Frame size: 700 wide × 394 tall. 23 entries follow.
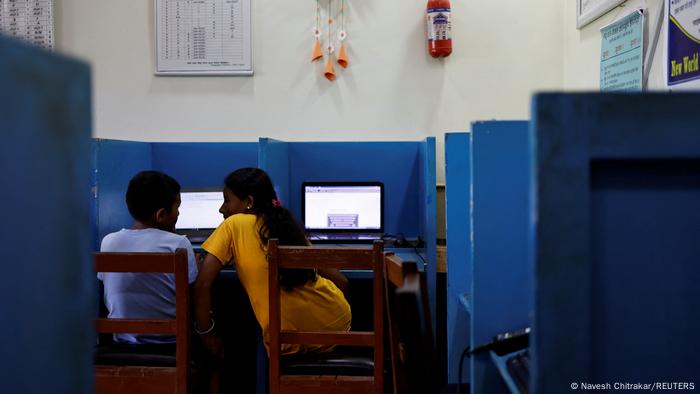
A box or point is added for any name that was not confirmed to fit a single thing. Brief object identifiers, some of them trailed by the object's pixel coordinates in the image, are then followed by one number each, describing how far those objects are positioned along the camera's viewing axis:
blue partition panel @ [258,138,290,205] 2.81
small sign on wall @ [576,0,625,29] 2.85
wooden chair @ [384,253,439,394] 1.22
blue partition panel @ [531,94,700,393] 0.79
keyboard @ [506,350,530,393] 1.17
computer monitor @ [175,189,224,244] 3.21
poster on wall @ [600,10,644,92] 2.52
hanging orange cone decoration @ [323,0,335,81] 3.63
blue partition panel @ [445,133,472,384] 2.08
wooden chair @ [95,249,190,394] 1.79
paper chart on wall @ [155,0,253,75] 3.66
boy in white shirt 2.13
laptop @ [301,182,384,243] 3.26
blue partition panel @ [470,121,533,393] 1.48
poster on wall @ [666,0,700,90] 2.11
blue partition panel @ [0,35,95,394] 0.61
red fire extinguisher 3.50
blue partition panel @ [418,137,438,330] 2.69
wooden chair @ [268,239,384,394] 1.81
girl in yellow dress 2.12
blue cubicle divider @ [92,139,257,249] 3.31
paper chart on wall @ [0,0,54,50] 3.75
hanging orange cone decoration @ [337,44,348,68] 3.61
